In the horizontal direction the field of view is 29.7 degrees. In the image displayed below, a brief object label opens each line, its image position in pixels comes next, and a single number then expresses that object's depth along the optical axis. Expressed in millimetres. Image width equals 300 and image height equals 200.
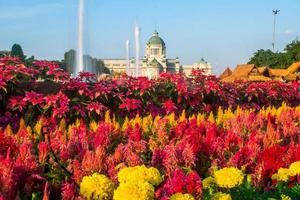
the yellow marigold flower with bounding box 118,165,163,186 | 2012
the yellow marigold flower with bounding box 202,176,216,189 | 2248
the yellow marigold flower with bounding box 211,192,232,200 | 1893
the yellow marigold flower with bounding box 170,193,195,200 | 1817
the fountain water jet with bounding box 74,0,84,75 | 26244
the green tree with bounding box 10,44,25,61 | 58562
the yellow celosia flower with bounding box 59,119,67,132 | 3945
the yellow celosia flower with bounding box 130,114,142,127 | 4563
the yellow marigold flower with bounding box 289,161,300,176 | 2494
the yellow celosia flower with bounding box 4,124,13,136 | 3473
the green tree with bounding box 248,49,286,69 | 73000
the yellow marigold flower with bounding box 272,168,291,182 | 2486
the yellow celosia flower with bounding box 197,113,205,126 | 4971
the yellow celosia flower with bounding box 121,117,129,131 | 4105
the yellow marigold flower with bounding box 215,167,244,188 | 2174
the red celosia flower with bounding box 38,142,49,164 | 2576
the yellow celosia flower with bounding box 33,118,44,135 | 3703
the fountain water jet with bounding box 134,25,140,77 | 57281
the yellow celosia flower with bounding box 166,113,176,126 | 4523
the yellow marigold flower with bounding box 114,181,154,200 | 1834
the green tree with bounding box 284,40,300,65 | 65762
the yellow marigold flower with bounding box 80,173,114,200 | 2023
